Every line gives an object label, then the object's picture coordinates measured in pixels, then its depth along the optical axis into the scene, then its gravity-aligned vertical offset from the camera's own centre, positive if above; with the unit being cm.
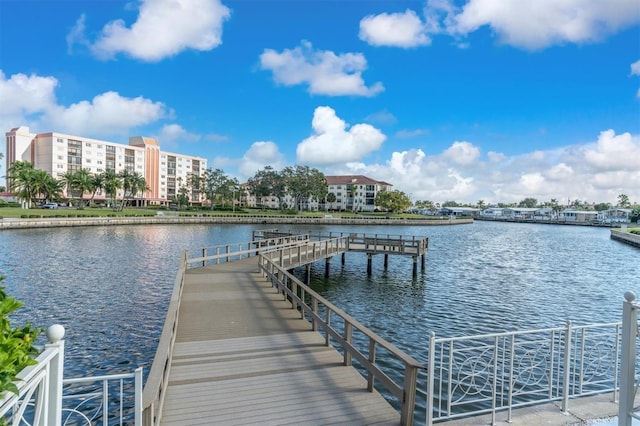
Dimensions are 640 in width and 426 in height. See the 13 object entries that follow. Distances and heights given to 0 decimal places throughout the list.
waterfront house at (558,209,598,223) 14950 -266
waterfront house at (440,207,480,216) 19325 -241
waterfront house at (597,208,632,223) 13600 -228
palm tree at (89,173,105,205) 9319 +418
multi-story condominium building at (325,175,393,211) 14875 +543
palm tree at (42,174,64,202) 8369 +197
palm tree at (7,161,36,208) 7808 +365
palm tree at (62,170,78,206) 9091 +370
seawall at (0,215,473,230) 5317 -399
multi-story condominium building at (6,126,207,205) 9856 +1211
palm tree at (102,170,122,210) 9306 +401
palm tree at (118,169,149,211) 9875 +467
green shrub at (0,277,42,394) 208 -95
